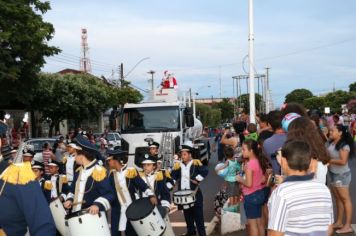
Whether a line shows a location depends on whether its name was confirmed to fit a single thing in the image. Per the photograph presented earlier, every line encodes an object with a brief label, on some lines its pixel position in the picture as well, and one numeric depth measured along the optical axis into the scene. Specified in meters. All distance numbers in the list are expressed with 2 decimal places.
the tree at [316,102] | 109.18
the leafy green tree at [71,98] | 34.84
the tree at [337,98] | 99.75
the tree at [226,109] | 112.58
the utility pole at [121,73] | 47.92
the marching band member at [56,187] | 7.38
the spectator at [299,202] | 3.29
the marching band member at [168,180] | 8.00
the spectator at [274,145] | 5.71
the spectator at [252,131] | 9.71
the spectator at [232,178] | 8.70
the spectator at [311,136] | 4.68
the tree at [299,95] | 130.38
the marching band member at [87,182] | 5.62
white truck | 15.85
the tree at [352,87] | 121.68
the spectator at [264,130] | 6.96
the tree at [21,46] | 19.97
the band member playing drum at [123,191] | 6.97
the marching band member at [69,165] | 10.04
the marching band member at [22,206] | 3.03
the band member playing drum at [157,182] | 7.46
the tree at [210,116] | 69.77
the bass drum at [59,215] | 6.45
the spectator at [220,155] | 16.11
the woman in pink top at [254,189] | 6.43
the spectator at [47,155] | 15.95
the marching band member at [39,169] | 8.48
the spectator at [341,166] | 7.73
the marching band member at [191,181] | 8.22
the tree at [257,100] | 85.49
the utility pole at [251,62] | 16.58
